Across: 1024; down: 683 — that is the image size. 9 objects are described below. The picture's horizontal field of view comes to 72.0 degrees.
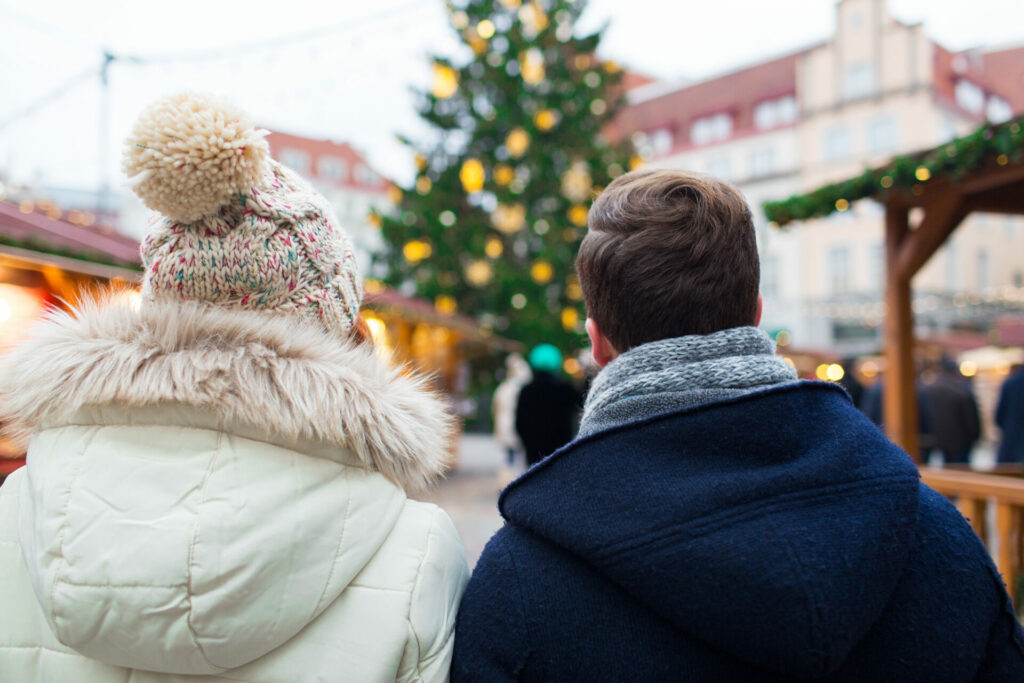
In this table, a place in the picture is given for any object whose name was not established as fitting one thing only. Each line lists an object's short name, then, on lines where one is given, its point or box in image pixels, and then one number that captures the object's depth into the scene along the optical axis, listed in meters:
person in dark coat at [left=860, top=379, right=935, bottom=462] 8.92
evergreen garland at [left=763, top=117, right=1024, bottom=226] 3.41
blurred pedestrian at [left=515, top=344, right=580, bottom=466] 6.33
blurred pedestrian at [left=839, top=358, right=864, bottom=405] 10.23
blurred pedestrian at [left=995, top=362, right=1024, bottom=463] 6.96
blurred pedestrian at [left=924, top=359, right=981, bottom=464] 8.75
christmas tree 11.13
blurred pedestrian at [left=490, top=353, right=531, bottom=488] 8.29
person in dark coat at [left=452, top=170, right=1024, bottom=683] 0.84
